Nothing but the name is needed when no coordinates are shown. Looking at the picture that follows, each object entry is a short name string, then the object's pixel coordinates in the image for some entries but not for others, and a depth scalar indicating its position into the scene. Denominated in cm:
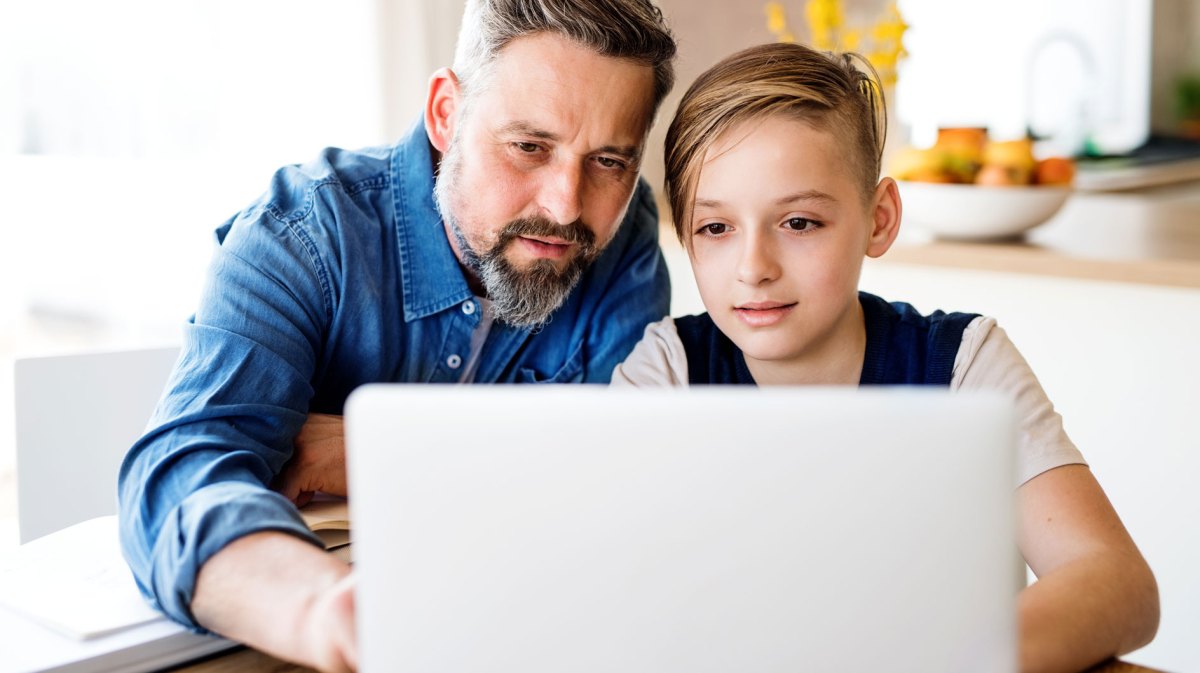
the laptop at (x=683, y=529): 56
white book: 86
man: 97
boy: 112
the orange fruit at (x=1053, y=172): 259
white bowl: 246
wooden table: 85
